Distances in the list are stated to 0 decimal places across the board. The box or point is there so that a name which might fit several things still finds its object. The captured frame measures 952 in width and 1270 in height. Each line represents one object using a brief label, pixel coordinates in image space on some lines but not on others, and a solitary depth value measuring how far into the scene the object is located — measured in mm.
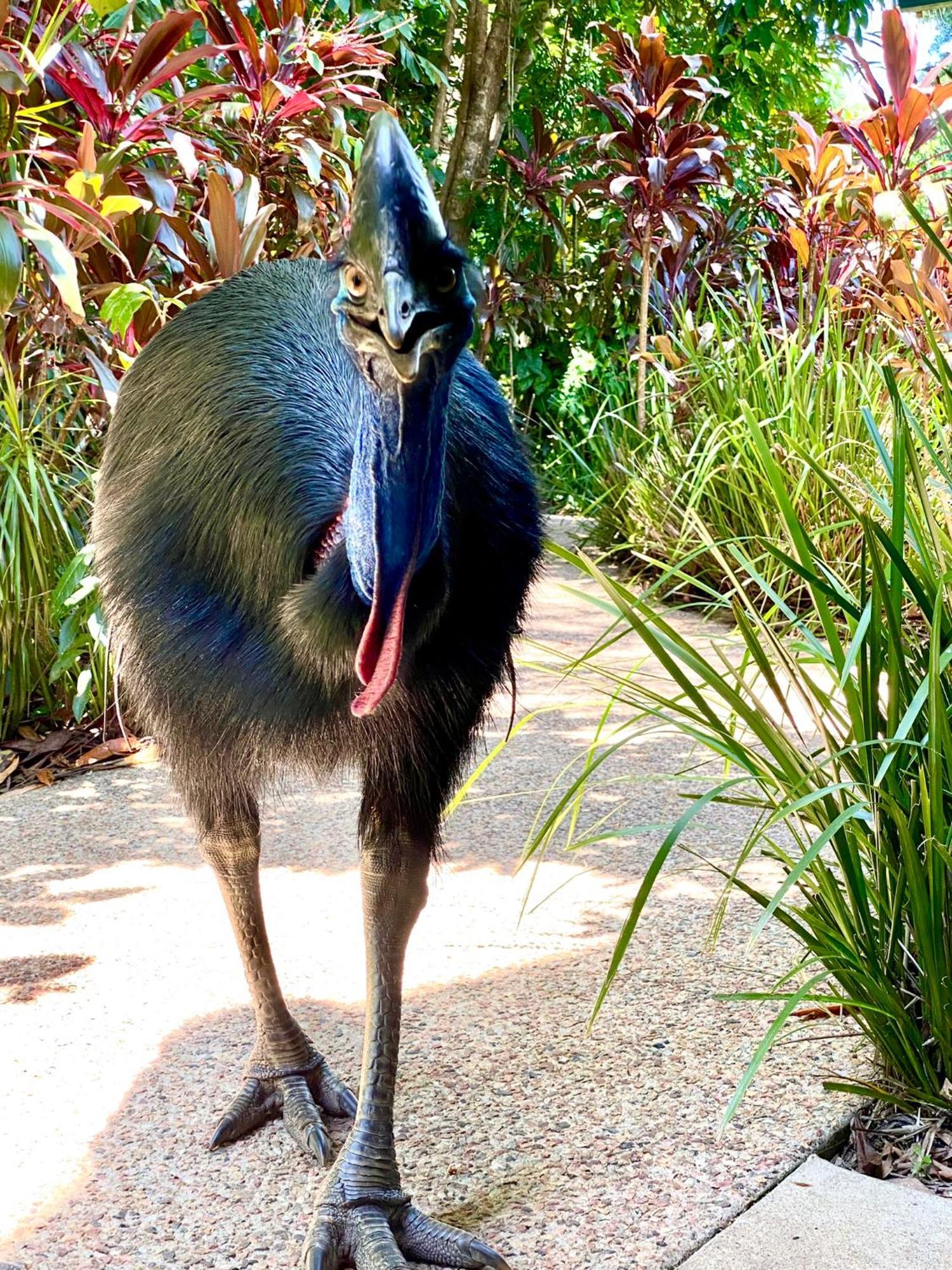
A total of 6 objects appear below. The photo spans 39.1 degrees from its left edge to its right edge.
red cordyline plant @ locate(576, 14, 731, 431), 6027
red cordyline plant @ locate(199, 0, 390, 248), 3812
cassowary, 1355
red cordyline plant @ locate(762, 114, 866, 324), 5859
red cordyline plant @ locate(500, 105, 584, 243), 7570
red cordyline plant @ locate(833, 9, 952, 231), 5238
